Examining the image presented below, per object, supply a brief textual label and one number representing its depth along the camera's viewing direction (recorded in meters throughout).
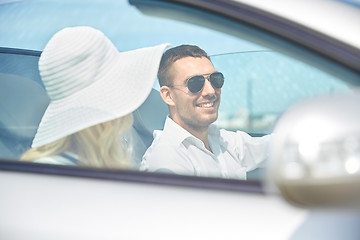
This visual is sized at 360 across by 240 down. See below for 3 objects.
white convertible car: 0.86
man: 1.77
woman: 1.71
